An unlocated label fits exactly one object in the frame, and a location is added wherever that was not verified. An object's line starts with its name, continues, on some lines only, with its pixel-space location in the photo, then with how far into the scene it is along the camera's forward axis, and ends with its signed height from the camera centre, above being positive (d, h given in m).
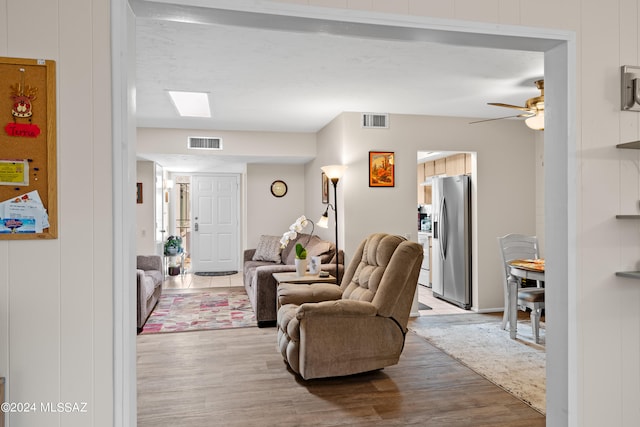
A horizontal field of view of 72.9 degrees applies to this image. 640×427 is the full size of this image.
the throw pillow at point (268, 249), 6.75 -0.61
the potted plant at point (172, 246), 8.27 -0.67
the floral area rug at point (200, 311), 4.97 -1.29
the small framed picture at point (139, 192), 7.28 +0.33
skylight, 4.55 +1.22
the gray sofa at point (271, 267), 4.92 -0.73
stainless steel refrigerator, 5.75 -0.40
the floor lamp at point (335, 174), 4.97 +0.43
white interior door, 8.98 -0.24
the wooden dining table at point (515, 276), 4.11 -0.64
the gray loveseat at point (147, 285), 4.68 -0.88
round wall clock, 8.03 +0.43
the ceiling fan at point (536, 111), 3.72 +0.87
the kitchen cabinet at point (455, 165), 6.54 +0.73
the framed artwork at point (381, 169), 5.31 +0.52
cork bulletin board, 1.42 +0.21
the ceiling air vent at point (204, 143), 6.34 +1.01
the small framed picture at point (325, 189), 6.04 +0.31
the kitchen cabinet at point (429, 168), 7.65 +0.77
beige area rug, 3.24 -1.31
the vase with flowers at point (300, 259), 4.64 -0.52
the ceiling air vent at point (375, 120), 5.32 +1.12
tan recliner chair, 3.22 -0.86
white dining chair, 4.29 -0.69
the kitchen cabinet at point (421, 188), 8.02 +0.43
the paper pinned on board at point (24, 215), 1.42 -0.01
